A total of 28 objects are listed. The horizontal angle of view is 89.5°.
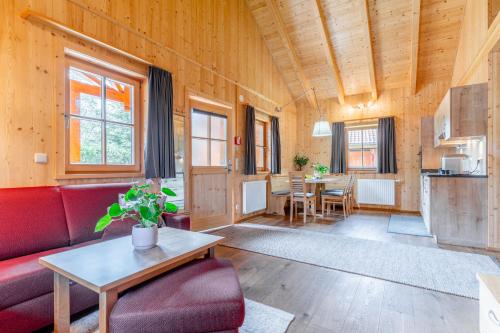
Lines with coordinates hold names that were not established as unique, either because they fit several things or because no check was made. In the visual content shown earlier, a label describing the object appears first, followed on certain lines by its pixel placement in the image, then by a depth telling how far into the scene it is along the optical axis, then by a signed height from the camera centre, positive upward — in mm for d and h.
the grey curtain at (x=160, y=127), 3070 +498
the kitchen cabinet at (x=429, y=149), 5180 +351
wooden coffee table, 1186 -520
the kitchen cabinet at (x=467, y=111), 3232 +719
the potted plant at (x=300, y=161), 6789 +146
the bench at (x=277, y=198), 5508 -704
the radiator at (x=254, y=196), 4824 -586
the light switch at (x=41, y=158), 2242 +84
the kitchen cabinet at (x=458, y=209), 3215 -574
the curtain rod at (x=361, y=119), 6127 +1164
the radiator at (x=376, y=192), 5855 -606
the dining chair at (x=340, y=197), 5176 -635
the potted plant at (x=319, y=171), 5641 -106
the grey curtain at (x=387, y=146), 5820 +466
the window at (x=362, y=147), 6277 +488
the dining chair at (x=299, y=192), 4789 -506
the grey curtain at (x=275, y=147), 5703 +441
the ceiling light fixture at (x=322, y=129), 5113 +763
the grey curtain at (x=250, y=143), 4824 +454
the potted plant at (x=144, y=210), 1532 -268
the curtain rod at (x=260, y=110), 4937 +1210
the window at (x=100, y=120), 2555 +525
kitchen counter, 3198 -131
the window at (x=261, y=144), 5602 +501
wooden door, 3932 +30
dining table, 5082 -671
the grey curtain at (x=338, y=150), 6377 +414
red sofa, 1471 -553
